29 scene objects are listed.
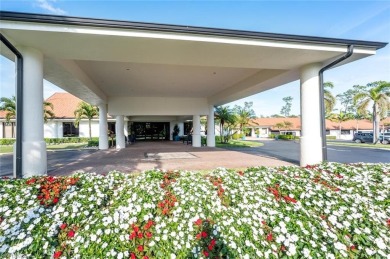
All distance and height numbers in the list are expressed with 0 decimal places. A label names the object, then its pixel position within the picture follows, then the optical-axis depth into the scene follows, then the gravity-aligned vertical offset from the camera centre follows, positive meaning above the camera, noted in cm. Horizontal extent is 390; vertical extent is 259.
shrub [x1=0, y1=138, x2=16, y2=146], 2203 -97
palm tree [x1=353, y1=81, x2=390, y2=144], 2294 +334
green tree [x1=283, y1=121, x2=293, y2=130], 4802 +127
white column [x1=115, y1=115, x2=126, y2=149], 1655 -12
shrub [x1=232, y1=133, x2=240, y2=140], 3687 -117
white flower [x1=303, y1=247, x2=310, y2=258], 227 -135
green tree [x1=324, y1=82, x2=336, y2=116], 1956 +274
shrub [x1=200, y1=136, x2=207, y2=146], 1961 -114
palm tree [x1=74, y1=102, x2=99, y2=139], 2188 +214
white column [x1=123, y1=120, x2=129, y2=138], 2267 +48
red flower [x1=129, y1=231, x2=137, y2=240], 244 -123
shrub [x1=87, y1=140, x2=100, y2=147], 1897 -116
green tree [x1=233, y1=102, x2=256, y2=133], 2813 +153
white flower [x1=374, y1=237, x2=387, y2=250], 235 -131
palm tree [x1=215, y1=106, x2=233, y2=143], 2192 +170
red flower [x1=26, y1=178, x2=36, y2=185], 347 -83
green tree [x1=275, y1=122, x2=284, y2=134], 4803 +106
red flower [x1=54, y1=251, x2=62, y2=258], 224 -132
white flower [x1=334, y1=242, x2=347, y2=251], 235 -132
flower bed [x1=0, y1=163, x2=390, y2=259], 235 -116
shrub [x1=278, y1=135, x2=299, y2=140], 3663 -133
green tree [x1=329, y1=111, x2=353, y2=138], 4397 +258
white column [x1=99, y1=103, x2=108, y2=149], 1570 +32
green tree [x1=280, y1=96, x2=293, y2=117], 9044 +1028
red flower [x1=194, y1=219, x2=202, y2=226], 266 -118
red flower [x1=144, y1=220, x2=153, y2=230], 259 -118
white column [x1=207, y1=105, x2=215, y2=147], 1738 -6
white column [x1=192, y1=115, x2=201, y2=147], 1782 -14
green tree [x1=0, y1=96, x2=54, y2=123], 2044 +256
